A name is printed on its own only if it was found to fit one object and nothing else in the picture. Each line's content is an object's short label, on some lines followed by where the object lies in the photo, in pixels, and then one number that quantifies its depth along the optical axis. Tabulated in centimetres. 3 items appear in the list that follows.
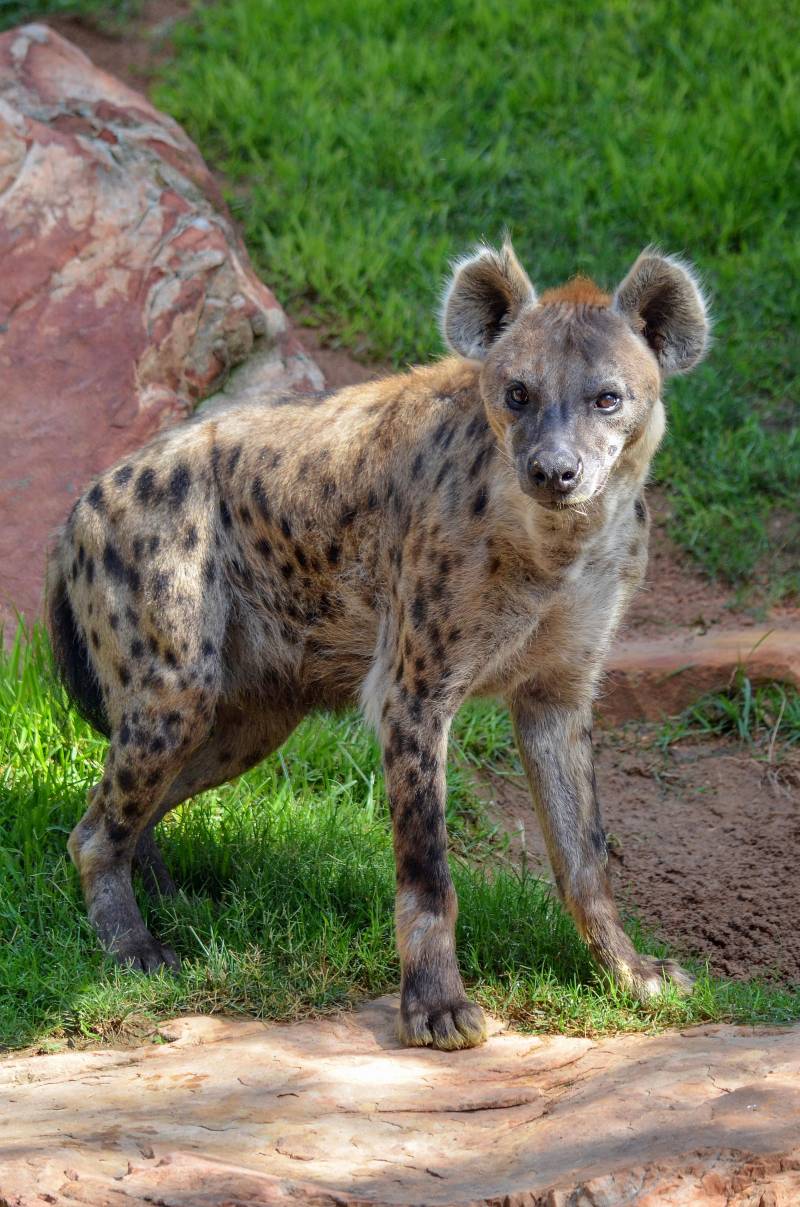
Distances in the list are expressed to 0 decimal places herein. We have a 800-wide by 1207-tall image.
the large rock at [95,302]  1168
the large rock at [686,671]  1091
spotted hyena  743
